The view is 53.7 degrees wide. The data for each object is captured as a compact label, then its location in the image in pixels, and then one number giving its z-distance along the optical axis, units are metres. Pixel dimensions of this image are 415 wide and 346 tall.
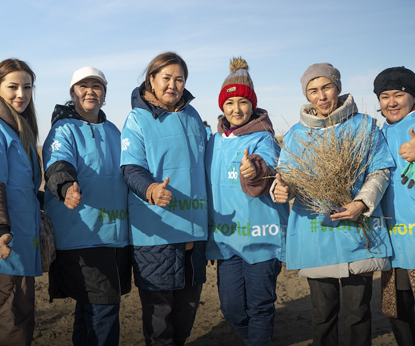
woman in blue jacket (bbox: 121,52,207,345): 3.17
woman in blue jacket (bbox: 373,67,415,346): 3.02
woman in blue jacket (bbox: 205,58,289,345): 3.21
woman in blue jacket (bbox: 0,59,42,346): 2.74
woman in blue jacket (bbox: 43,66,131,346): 3.08
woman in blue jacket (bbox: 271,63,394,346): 2.96
